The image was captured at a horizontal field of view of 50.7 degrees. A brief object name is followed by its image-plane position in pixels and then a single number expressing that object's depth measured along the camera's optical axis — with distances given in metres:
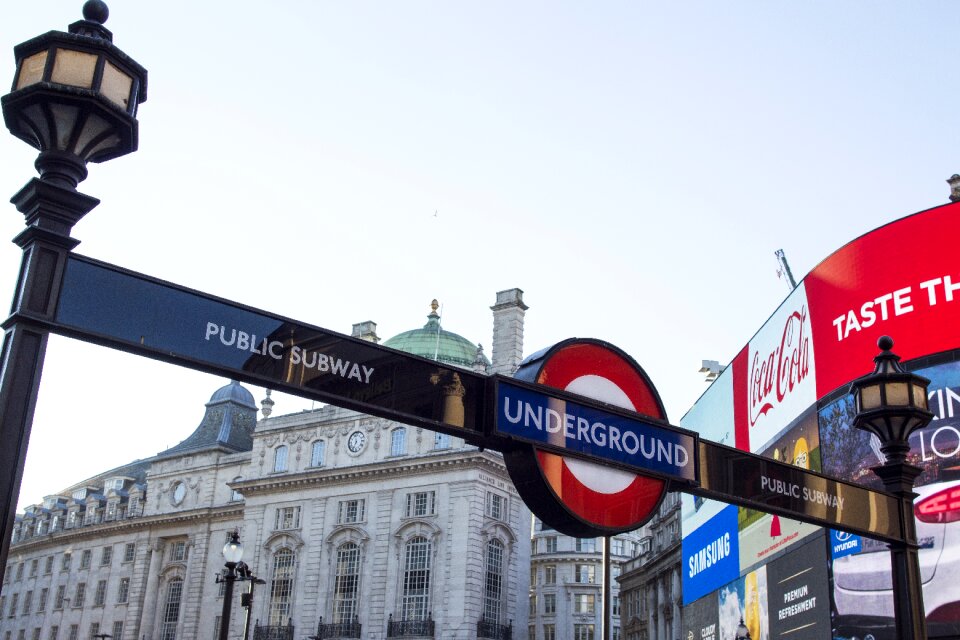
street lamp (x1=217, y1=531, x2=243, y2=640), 20.55
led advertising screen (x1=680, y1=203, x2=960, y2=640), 31.39
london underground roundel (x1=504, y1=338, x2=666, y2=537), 5.43
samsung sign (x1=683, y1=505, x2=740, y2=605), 46.47
